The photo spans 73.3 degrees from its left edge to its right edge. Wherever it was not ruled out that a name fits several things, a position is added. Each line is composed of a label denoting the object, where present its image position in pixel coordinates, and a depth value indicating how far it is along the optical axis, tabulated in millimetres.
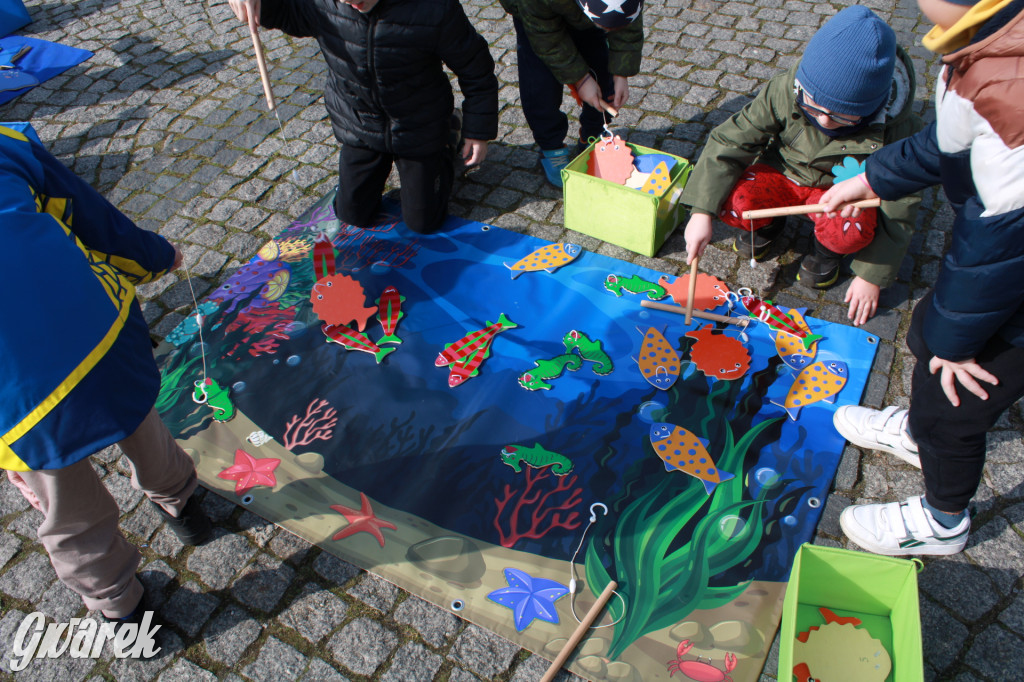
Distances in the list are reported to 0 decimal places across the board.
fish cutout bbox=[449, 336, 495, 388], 2832
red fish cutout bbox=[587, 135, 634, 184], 3355
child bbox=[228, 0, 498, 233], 2877
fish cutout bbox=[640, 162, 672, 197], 3264
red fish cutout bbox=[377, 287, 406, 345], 3021
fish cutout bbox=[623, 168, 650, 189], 3328
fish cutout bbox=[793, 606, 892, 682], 1932
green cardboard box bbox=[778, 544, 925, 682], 1787
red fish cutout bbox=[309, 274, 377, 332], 3047
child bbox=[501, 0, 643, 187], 3033
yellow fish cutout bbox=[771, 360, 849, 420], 2588
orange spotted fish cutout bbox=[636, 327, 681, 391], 2729
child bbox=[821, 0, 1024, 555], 1390
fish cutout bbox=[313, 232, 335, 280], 3311
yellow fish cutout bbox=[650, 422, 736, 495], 2414
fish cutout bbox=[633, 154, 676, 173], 3316
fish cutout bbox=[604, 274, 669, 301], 3039
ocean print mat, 2174
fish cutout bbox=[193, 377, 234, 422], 2805
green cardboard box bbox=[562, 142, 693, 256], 3068
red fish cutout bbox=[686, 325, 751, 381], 2719
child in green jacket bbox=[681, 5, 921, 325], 2328
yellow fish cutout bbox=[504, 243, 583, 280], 3234
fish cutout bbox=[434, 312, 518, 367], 2912
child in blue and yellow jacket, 1615
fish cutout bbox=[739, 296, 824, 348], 2787
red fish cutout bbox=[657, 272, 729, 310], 2969
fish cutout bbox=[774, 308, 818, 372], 2709
